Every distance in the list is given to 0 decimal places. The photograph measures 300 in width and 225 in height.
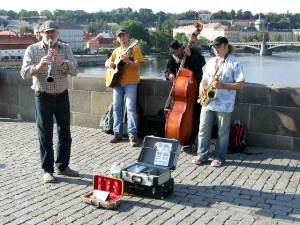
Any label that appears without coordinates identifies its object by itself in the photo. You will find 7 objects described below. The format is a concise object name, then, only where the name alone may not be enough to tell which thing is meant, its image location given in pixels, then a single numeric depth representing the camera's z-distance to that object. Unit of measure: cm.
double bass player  684
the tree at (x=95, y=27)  15550
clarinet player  525
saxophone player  608
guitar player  712
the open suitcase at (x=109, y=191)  479
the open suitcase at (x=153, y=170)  502
